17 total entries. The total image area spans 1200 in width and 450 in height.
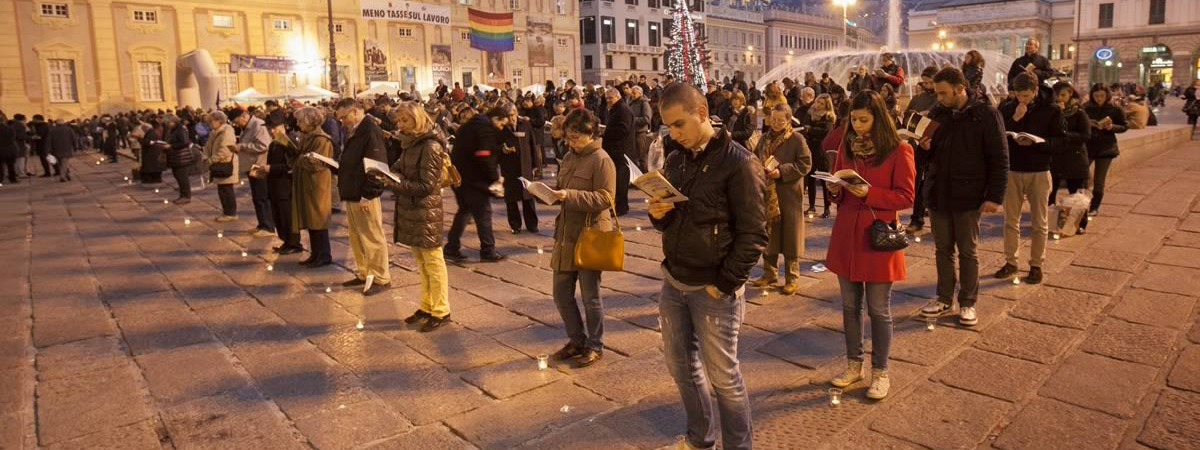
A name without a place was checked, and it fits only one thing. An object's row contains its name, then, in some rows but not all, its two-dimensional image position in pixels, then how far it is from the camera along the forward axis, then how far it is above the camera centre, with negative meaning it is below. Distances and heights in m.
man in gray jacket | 9.59 -0.26
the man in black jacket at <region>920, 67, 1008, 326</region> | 4.75 -0.36
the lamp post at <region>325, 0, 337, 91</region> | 29.25 +2.66
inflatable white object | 28.06 +2.22
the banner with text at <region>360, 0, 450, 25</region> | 39.12 +6.42
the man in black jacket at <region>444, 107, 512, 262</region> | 7.55 -0.46
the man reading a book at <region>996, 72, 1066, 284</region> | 5.73 -0.36
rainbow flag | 39.41 +5.23
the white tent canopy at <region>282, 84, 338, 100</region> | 26.03 +1.46
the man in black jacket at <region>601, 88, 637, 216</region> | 9.04 -0.07
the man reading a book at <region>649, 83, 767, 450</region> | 2.76 -0.44
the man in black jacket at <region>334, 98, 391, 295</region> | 6.29 -0.52
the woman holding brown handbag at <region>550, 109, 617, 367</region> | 4.27 -0.43
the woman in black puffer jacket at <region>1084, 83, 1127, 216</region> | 8.32 -0.21
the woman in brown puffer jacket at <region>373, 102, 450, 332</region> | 5.34 -0.48
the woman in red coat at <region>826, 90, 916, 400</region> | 3.69 -0.47
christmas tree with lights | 29.77 +2.99
